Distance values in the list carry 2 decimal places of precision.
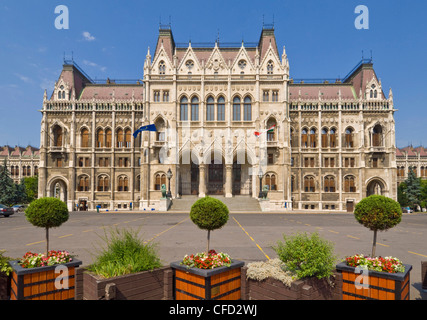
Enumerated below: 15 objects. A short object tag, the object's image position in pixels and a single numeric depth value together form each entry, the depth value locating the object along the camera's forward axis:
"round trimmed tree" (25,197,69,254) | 6.58
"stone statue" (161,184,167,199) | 36.95
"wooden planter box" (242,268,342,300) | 4.83
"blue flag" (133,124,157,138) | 35.75
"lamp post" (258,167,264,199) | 39.58
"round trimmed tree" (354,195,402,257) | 6.19
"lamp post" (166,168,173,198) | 39.88
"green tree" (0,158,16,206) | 49.19
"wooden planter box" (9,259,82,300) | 5.08
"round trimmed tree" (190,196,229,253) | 6.54
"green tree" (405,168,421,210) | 51.75
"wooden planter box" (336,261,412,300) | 4.81
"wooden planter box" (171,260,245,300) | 5.02
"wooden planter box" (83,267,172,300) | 4.64
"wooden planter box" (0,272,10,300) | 5.82
